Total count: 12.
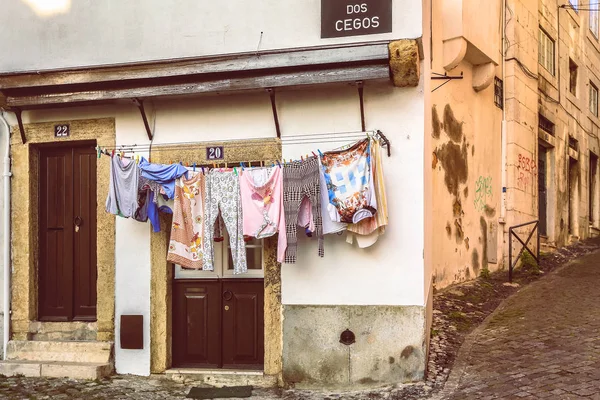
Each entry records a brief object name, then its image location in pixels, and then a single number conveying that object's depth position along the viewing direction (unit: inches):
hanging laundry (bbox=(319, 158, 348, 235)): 282.0
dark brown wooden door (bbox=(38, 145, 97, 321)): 333.7
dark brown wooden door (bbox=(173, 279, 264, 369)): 308.2
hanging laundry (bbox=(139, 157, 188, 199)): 298.4
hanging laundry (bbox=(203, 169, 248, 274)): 291.6
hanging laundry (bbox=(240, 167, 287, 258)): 287.0
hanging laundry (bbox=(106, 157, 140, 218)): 299.9
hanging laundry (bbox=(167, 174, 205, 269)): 297.9
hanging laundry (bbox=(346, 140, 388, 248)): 279.1
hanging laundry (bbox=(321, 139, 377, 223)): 275.4
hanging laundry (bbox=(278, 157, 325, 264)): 284.5
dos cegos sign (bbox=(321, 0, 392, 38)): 286.2
